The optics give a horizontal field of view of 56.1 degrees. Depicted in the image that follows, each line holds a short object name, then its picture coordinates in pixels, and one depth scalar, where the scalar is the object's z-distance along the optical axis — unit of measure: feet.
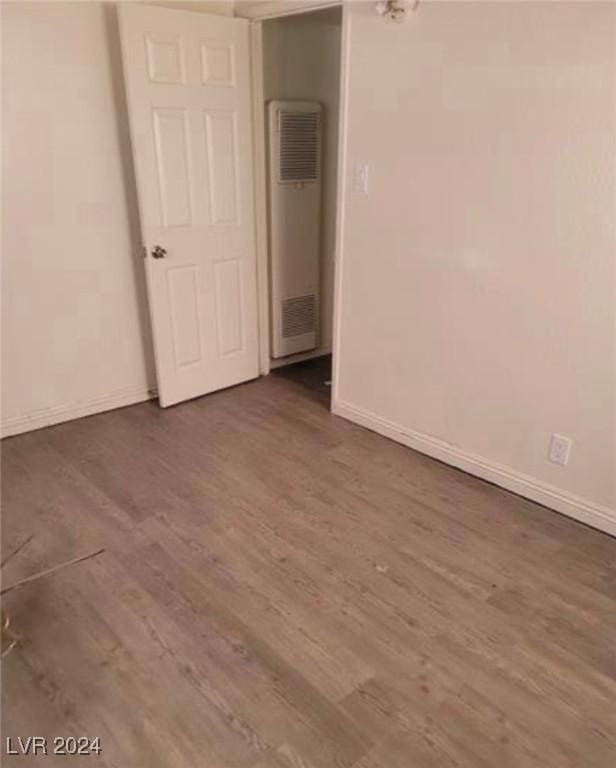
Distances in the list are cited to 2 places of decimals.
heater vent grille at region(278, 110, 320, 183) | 11.41
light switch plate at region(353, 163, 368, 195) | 9.12
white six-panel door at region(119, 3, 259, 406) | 9.20
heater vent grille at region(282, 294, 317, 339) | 12.87
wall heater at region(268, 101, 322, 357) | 11.47
